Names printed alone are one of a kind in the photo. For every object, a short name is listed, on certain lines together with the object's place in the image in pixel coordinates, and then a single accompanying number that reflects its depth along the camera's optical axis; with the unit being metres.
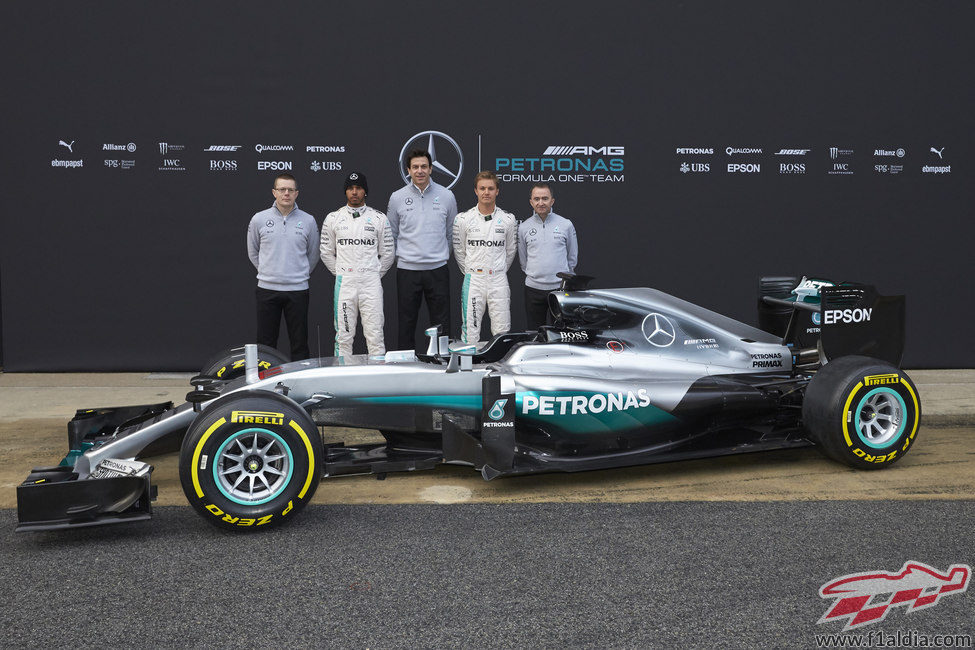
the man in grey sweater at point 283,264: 7.00
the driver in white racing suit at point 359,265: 7.04
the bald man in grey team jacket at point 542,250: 7.17
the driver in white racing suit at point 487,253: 7.14
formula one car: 3.94
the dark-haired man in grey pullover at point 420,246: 7.22
